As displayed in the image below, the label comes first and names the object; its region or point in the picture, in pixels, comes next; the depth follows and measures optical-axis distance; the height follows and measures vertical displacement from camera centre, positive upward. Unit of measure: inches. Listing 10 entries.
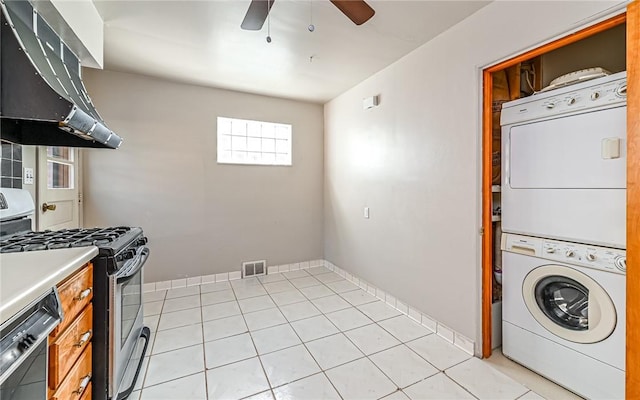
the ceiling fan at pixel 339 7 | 56.8 +40.9
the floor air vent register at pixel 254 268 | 145.9 -37.1
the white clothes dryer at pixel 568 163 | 57.0 +8.5
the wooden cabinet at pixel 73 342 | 39.4 -23.0
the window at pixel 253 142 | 142.3 +31.5
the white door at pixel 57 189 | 85.4 +4.0
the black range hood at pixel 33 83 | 52.2 +23.9
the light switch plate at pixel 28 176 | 77.2 +6.9
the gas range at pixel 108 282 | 53.9 -17.3
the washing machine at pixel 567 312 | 57.2 -27.5
